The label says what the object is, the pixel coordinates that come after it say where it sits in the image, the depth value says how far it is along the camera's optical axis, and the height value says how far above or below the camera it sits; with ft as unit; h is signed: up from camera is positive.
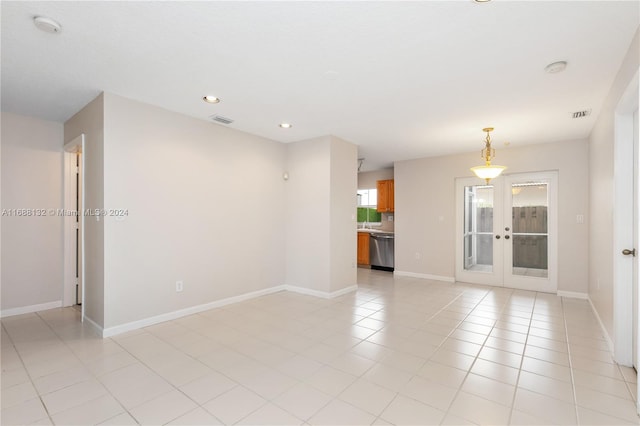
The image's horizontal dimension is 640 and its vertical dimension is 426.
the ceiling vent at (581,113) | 11.57 +3.84
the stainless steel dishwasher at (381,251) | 22.88 -2.95
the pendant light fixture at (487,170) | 13.71 +1.93
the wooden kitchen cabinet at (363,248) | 24.04 -2.81
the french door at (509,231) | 16.75 -1.10
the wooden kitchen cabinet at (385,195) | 24.11 +1.40
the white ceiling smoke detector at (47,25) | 6.39 +4.07
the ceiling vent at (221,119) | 12.74 +4.02
